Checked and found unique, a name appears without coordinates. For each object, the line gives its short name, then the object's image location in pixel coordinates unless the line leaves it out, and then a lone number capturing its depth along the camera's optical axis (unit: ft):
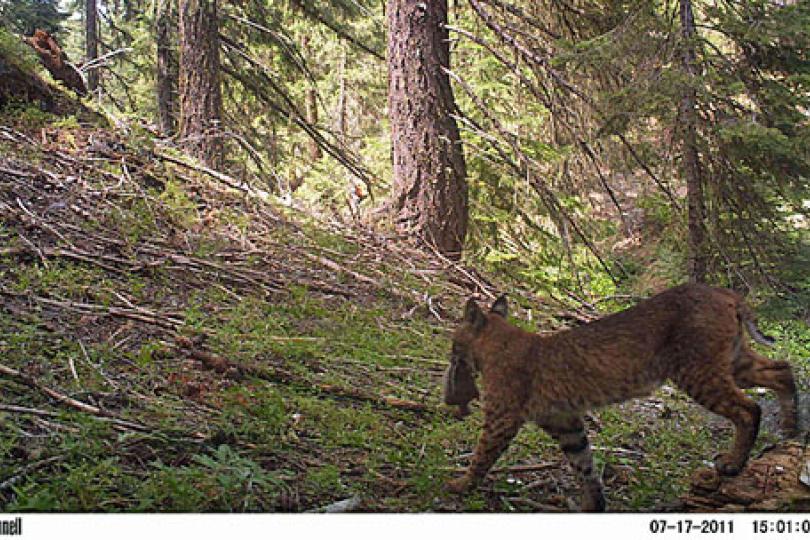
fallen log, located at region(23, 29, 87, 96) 26.63
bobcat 9.79
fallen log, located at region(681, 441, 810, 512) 8.80
